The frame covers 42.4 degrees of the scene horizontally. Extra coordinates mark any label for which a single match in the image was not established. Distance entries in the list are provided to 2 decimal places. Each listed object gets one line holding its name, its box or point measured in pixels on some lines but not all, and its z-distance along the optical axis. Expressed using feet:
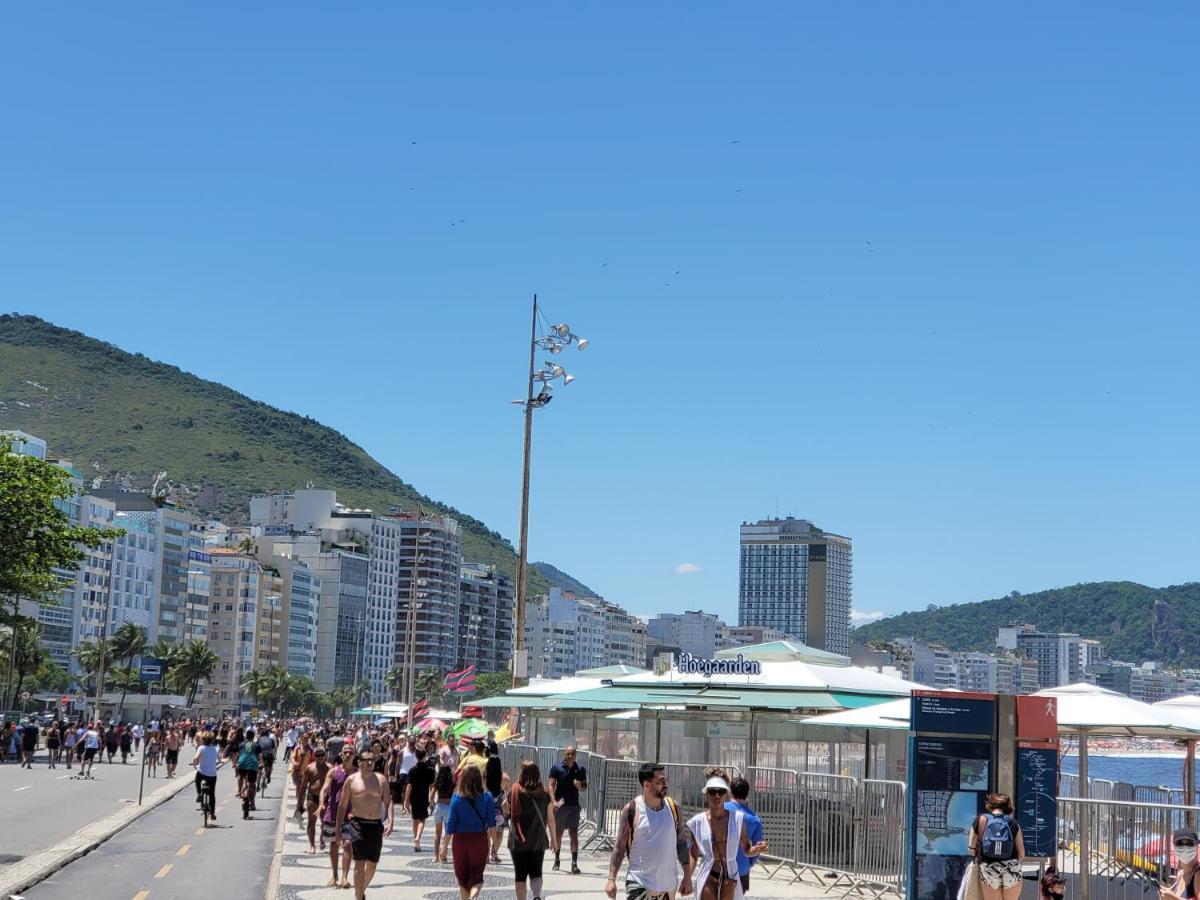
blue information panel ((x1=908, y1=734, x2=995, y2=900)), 47.29
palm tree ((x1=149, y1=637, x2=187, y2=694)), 499.10
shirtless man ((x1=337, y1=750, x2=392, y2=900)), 49.37
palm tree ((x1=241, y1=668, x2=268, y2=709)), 568.82
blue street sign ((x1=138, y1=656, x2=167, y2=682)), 106.52
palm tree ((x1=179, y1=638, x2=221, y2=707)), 504.43
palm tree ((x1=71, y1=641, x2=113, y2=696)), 470.39
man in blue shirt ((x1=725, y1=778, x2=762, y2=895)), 39.29
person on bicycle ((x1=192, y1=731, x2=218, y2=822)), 84.64
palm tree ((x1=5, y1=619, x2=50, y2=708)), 350.64
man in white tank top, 38.96
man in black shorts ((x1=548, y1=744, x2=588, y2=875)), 64.59
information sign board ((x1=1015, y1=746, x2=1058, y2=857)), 47.34
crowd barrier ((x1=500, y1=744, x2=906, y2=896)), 59.47
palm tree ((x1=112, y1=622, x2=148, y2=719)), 480.23
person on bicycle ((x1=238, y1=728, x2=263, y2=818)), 94.48
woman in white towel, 38.63
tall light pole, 105.91
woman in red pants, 45.29
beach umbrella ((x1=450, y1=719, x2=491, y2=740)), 133.59
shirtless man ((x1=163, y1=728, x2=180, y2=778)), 143.43
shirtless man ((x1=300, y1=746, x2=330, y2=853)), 72.54
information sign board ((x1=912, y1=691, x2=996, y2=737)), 47.96
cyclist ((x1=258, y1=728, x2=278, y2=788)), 113.29
